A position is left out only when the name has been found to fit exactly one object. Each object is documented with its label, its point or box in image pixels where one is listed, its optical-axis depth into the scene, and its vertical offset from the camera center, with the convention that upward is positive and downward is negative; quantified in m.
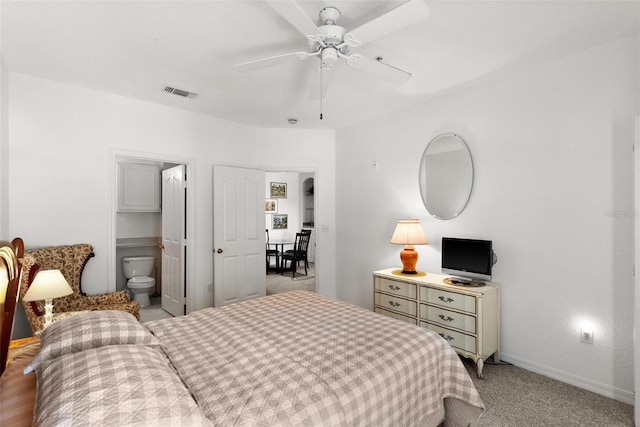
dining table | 7.07 -0.79
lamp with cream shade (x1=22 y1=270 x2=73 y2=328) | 2.07 -0.49
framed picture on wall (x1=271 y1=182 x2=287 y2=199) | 8.06 +0.58
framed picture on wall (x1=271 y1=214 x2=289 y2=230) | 8.09 -0.22
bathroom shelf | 4.82 -0.44
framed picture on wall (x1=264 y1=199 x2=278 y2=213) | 8.04 +0.18
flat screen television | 2.82 -0.41
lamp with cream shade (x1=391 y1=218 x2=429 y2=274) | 3.24 -0.26
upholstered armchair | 2.79 -0.59
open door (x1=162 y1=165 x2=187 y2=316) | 3.96 -0.34
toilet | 4.35 -0.89
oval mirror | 3.14 +0.38
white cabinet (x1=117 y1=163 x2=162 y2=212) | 4.69 +0.39
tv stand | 2.78 -0.61
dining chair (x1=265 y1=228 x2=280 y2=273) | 7.01 -0.90
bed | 1.01 -0.67
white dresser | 2.62 -0.85
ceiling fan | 1.59 +0.99
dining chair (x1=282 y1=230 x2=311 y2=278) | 6.67 -0.82
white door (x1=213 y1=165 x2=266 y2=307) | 4.03 -0.28
